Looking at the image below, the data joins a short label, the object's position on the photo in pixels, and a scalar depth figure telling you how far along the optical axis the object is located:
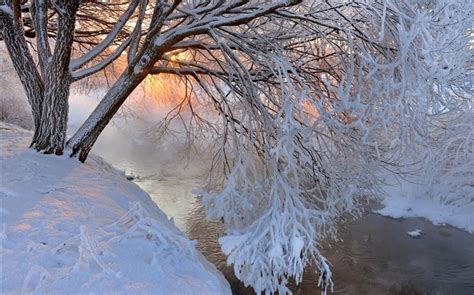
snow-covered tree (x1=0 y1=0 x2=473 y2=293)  4.87
